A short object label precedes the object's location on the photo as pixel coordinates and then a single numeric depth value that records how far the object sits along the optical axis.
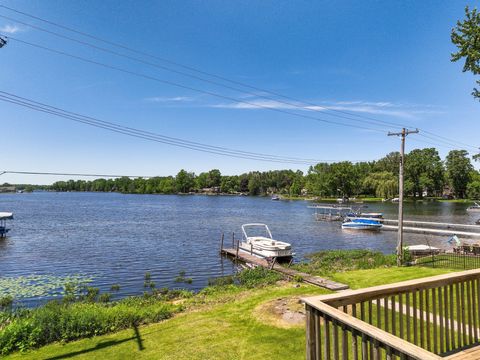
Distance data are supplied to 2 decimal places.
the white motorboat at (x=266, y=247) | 25.81
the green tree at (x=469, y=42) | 12.10
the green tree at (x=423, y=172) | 117.56
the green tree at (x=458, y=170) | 118.75
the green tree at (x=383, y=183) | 111.88
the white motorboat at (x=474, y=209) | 78.60
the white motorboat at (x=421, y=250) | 24.83
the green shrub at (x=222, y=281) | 19.35
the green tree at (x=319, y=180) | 135.75
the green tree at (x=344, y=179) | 128.38
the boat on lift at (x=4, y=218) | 40.34
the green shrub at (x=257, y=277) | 16.65
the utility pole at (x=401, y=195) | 19.22
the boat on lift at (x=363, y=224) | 47.97
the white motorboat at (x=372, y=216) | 56.23
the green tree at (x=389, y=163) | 135.60
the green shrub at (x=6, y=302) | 16.11
